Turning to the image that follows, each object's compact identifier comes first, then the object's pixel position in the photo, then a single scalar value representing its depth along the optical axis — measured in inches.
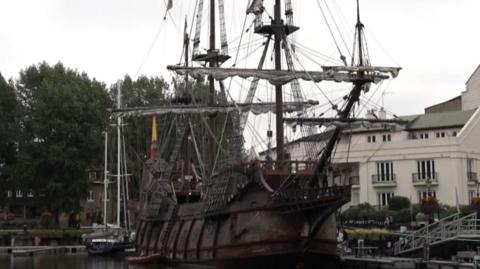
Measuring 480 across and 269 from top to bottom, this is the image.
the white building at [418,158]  2556.6
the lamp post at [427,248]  1405.0
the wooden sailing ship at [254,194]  1360.7
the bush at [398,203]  2445.9
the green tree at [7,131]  3031.5
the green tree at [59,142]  2952.8
